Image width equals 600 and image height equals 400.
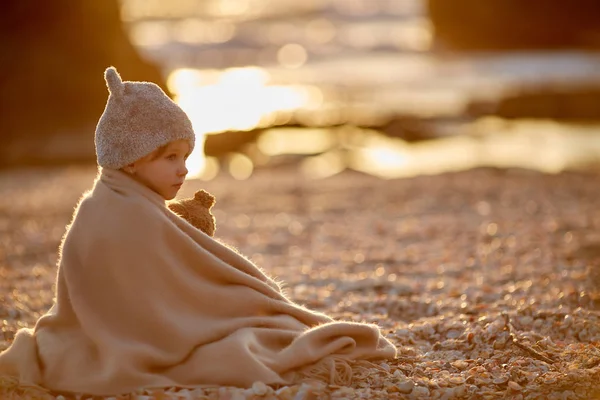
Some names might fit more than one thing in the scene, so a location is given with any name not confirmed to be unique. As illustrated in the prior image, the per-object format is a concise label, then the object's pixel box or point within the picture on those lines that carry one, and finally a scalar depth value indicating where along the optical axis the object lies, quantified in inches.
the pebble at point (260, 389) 344.2
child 354.6
